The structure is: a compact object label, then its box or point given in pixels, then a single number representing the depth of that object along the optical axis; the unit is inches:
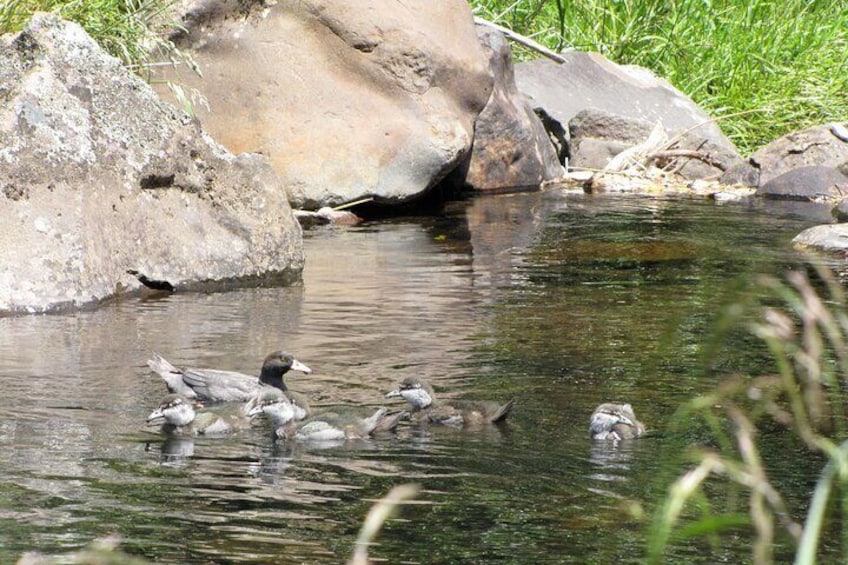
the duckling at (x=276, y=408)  513.0
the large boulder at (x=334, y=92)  1105.4
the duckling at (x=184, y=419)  509.4
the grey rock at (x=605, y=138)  1450.5
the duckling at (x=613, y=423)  498.9
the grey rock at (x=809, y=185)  1328.7
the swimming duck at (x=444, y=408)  524.1
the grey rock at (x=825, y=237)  1000.2
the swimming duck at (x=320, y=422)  502.0
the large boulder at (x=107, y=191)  735.1
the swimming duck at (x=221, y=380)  563.8
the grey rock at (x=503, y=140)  1299.2
